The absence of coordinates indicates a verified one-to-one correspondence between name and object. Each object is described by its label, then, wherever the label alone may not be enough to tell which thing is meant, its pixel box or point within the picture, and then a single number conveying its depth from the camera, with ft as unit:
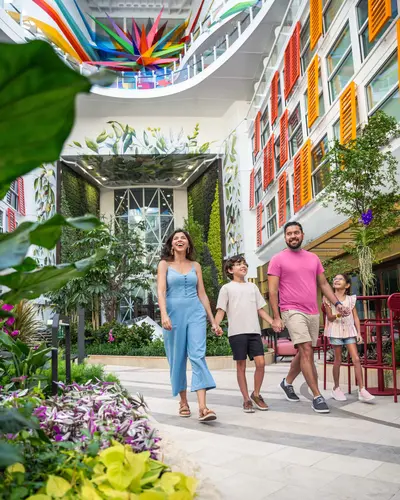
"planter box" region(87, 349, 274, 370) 35.76
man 14.96
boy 15.05
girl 16.60
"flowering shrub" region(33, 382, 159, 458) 5.94
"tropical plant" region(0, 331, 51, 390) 9.18
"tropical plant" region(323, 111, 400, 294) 23.70
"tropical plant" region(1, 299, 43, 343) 20.65
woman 13.78
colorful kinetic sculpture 103.87
